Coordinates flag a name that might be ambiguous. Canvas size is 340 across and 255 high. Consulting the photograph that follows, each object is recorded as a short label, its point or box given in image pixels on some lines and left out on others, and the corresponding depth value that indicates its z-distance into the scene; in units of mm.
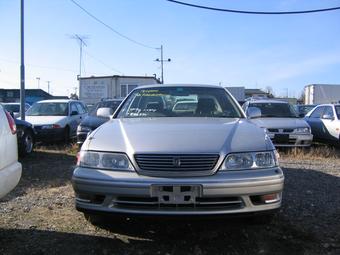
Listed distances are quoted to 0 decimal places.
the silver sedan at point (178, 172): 4090
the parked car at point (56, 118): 14172
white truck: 34938
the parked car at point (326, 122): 13636
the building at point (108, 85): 20906
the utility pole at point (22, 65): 14930
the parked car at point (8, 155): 4238
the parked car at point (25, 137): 11016
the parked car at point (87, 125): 11609
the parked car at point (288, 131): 12023
